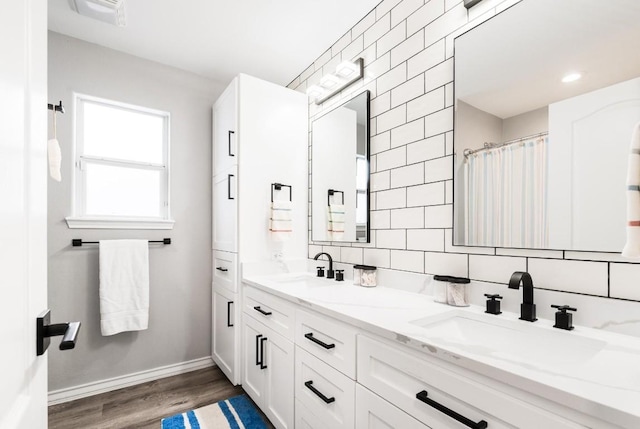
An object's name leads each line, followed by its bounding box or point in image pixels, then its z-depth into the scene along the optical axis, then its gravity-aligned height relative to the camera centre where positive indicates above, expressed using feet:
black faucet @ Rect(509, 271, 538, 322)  3.83 -1.07
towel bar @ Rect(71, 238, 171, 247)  7.54 -0.68
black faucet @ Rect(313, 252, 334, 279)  7.37 -1.29
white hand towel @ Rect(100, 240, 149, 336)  7.65 -1.77
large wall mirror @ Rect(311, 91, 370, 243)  6.92 +0.97
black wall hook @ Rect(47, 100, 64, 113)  4.31 +1.47
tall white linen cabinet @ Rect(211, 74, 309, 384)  7.82 +0.80
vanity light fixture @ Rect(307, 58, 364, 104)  7.13 +3.18
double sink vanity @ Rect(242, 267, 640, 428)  2.34 -1.47
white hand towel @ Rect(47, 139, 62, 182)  5.10 +0.90
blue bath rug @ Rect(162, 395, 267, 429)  6.36 -4.22
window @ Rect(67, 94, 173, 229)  7.94 +1.25
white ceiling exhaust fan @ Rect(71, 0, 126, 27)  6.39 +4.22
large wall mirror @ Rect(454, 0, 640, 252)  3.50 +1.14
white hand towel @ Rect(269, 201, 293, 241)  8.02 -0.18
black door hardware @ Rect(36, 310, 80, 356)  2.16 -0.83
